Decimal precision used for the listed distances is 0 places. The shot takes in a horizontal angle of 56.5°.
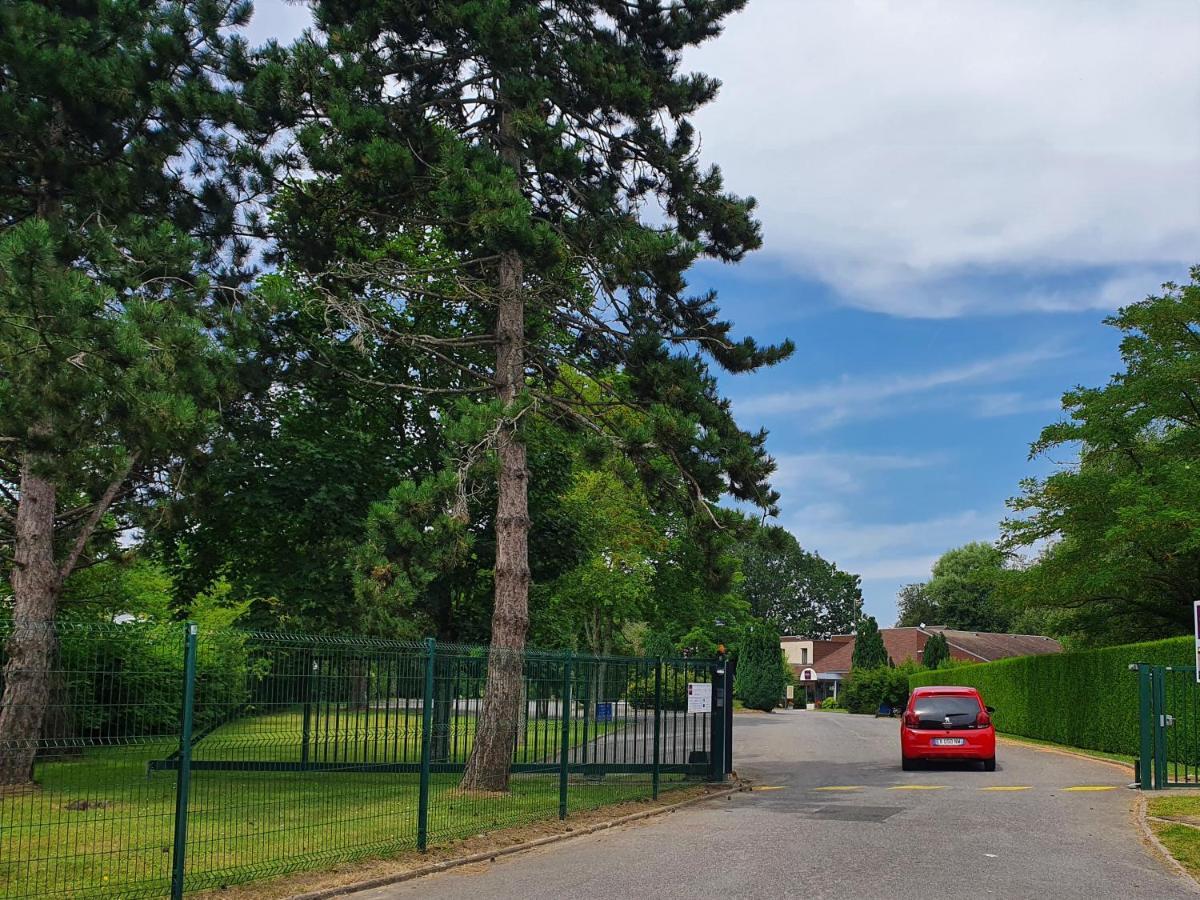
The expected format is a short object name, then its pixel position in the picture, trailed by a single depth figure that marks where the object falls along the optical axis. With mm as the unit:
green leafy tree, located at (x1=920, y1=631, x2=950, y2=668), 65812
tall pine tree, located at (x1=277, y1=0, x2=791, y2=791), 16547
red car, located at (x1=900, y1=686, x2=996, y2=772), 21625
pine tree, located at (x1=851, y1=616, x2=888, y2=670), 77438
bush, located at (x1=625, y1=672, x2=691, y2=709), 16391
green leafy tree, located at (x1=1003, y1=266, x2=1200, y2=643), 26875
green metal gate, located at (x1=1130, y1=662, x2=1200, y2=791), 17312
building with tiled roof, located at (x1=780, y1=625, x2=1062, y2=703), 87875
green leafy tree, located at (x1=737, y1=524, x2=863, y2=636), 136750
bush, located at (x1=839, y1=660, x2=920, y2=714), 63406
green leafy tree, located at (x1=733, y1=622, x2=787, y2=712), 72875
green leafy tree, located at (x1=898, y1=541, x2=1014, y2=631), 108750
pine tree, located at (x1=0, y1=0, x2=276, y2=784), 9812
